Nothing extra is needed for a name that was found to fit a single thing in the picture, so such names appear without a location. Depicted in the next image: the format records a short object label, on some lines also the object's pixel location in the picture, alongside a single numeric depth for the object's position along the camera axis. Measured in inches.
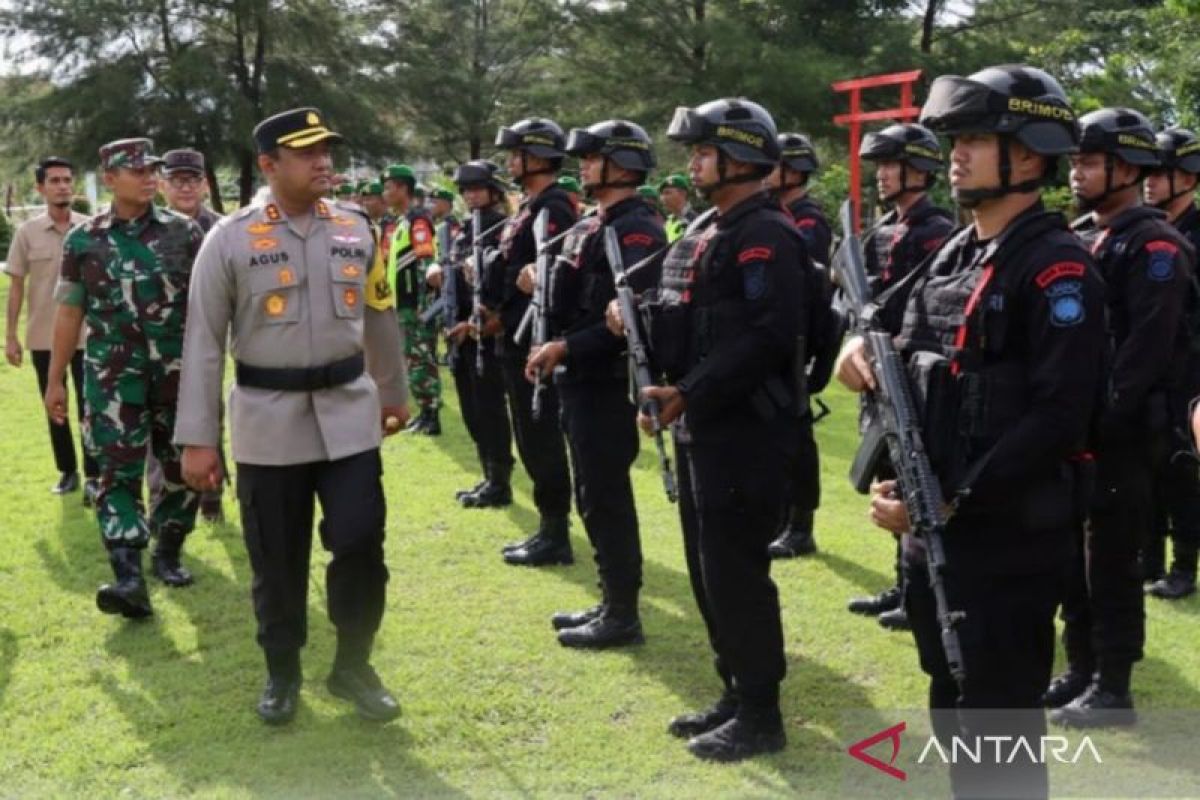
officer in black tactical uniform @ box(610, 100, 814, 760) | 161.9
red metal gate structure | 525.7
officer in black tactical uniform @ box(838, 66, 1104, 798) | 120.0
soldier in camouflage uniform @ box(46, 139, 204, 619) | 237.1
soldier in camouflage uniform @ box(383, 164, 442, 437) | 434.3
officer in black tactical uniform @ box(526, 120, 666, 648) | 217.3
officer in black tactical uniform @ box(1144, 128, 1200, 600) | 235.0
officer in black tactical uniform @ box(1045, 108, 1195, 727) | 182.2
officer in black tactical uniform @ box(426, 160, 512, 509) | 328.8
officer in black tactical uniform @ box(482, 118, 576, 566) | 263.7
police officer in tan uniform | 179.0
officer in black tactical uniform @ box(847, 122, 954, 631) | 239.1
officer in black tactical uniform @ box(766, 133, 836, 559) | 275.7
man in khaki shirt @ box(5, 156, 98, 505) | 342.6
